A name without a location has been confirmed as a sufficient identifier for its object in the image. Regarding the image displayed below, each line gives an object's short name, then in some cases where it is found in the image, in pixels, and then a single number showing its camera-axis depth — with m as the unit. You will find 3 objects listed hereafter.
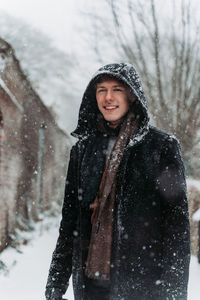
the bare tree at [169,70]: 8.96
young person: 1.81
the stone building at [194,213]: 6.65
